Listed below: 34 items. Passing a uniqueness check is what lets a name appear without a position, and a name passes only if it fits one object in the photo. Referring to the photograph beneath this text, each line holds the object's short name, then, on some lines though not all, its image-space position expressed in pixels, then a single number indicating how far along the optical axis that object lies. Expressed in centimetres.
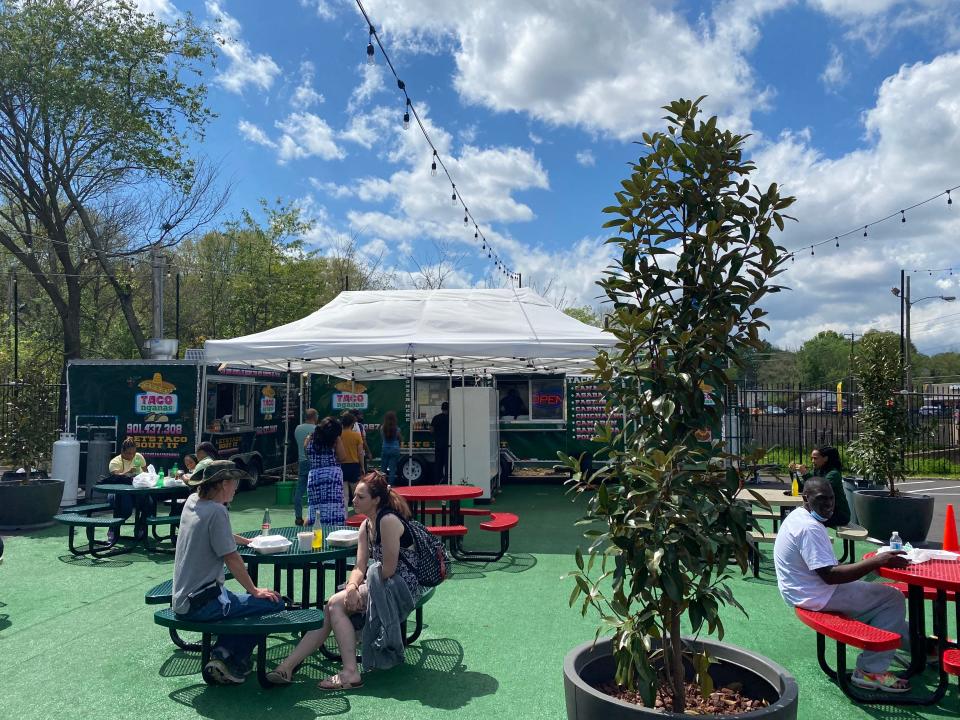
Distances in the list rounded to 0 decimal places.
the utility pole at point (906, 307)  2885
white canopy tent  1001
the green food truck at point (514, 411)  1447
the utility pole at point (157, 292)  2050
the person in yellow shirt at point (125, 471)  909
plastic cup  545
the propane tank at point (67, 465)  1122
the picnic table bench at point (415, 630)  492
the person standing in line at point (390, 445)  1161
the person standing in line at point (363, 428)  1076
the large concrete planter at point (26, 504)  948
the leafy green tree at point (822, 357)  6112
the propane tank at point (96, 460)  1191
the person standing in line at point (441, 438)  1280
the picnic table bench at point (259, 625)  427
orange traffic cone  620
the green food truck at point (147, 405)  1261
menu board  1462
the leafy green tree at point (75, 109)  1712
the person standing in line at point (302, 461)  1012
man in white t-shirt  444
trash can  1233
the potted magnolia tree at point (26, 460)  952
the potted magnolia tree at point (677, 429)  288
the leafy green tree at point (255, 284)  2683
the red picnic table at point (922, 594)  443
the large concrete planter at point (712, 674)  278
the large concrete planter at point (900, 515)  866
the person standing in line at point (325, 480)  732
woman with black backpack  457
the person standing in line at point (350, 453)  1011
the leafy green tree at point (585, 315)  4527
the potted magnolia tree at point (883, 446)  869
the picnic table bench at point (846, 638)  402
